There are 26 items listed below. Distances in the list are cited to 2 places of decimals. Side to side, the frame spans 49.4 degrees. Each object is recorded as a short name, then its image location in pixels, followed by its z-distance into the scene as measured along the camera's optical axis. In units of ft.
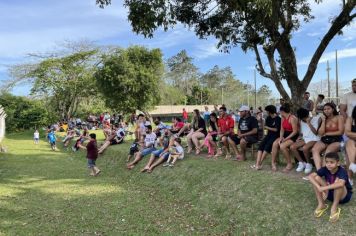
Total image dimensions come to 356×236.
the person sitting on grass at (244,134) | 34.22
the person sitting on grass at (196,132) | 42.45
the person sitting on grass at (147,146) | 44.88
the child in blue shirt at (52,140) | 71.79
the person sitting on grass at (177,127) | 48.96
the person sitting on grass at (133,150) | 47.29
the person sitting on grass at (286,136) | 28.86
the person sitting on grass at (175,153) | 39.50
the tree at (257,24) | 32.45
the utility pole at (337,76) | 94.34
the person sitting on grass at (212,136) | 39.68
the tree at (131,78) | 110.42
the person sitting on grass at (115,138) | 57.50
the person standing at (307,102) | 38.99
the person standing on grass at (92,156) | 43.60
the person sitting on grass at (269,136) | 30.58
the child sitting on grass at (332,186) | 19.54
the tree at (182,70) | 265.95
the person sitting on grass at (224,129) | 36.78
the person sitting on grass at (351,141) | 22.59
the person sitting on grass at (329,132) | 24.67
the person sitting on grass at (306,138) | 27.04
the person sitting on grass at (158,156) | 40.37
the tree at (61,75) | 121.19
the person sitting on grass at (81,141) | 66.48
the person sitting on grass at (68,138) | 75.44
